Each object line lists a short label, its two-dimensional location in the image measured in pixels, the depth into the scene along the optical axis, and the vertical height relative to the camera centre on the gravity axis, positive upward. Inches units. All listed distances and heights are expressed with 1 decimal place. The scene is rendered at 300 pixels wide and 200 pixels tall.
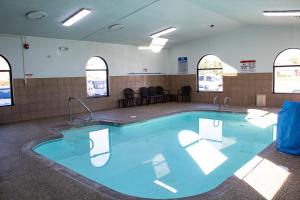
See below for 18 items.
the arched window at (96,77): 369.1 +14.6
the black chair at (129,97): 402.0 -17.1
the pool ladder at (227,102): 385.1 -28.0
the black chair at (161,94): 453.4 -15.0
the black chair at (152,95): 435.6 -15.7
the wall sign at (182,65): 449.4 +36.0
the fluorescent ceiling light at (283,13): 255.9 +73.5
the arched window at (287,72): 346.6 +15.9
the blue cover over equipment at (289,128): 148.1 -26.7
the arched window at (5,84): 285.9 +5.3
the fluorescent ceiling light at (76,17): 240.5 +70.3
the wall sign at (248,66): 375.2 +26.9
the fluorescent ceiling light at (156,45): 412.2 +71.0
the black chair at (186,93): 445.1 -13.8
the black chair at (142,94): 424.5 -13.5
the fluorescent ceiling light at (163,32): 346.9 +75.5
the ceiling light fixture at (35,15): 229.6 +68.1
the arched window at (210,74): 414.2 +17.8
